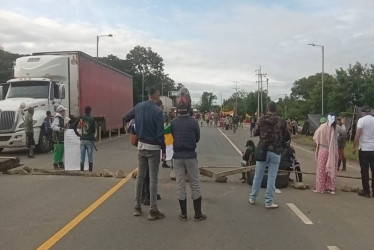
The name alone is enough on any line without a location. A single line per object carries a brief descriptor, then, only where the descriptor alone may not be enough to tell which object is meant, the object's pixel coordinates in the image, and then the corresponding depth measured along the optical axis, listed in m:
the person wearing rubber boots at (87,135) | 12.64
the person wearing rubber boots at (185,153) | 7.40
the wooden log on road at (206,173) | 11.55
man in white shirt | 10.08
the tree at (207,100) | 156.55
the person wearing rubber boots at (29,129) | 17.80
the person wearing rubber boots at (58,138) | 13.39
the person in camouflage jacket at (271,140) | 8.54
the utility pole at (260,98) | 90.54
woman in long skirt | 10.40
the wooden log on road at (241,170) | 10.98
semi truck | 18.69
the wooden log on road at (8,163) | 12.41
